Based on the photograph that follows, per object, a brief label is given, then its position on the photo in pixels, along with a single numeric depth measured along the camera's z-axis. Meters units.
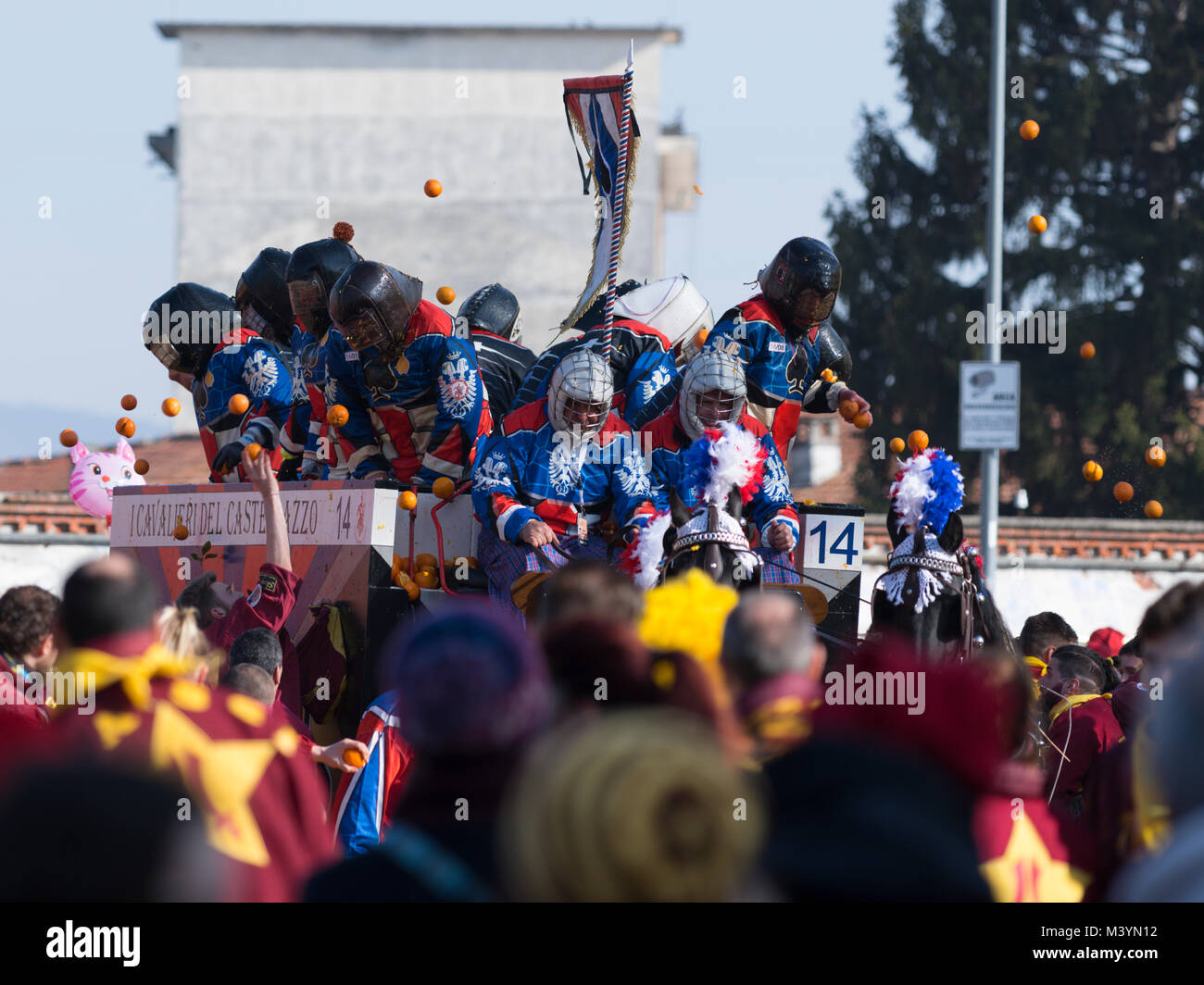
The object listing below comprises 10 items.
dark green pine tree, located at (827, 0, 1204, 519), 54.84
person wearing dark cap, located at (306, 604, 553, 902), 5.68
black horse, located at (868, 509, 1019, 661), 13.98
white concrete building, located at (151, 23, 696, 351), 67.94
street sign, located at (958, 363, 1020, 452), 28.70
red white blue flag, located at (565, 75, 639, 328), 17.52
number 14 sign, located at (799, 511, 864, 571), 16.78
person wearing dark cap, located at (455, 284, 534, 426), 19.31
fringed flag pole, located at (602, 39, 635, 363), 17.08
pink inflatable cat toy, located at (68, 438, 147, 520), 22.83
